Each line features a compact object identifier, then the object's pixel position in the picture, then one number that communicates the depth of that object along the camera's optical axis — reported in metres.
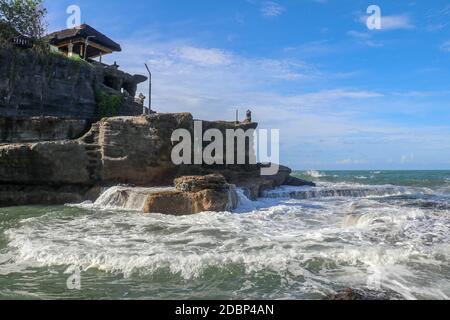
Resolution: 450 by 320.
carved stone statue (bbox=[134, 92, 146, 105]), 26.22
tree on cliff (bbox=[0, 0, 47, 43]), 21.64
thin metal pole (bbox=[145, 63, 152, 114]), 22.39
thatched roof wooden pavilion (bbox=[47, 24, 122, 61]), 27.16
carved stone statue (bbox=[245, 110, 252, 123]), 18.21
